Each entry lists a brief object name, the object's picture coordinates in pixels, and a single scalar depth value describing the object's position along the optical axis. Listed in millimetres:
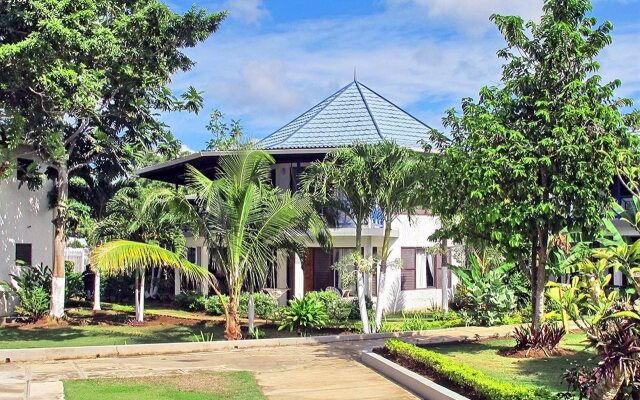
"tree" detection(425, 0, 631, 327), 11555
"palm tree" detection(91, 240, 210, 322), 13453
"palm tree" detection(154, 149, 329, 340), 15281
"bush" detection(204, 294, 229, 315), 22344
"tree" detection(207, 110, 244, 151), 48509
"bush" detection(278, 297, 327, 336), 17375
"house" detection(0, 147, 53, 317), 21500
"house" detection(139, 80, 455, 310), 22094
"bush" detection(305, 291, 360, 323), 19219
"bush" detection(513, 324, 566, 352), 12867
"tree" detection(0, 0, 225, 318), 14477
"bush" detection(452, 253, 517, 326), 18516
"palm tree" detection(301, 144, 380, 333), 15570
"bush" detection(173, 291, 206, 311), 23406
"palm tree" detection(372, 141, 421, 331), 15398
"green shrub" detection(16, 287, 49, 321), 20125
